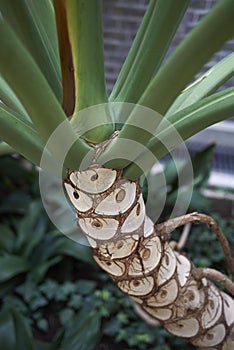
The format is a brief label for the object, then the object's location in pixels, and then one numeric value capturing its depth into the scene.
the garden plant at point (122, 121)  0.34
